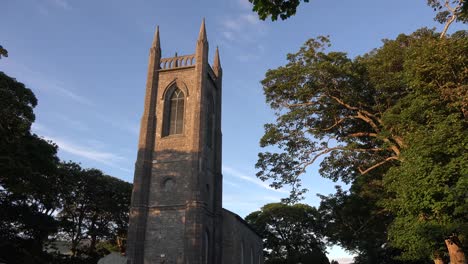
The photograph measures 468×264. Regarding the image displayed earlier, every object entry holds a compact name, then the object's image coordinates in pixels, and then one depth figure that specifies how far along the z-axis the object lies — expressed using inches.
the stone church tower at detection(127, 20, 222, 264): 1037.5
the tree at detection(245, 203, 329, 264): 2175.2
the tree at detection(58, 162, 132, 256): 1478.8
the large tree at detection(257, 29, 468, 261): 629.9
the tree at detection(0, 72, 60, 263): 796.0
